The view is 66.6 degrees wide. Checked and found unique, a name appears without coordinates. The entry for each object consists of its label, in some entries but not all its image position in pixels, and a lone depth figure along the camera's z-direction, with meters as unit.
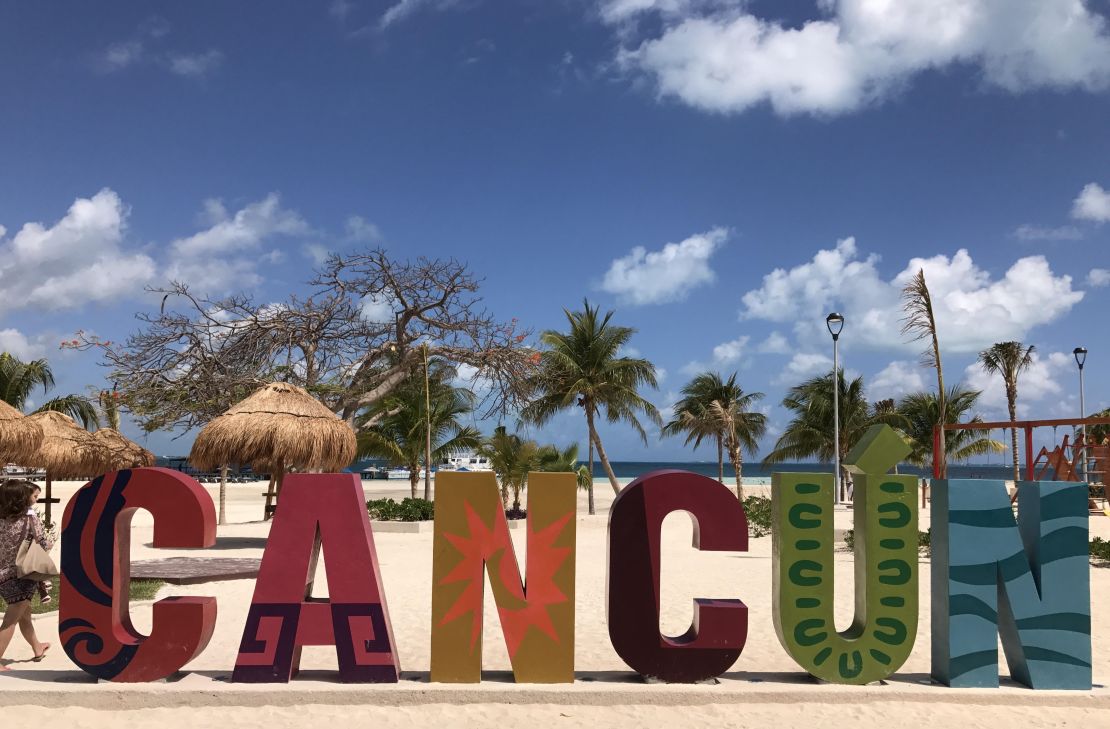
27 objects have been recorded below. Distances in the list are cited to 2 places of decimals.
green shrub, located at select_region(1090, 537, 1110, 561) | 14.79
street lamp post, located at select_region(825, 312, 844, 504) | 26.16
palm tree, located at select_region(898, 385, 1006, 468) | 39.57
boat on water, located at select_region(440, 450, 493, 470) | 79.39
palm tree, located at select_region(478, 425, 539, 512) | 25.66
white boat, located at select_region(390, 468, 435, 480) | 88.65
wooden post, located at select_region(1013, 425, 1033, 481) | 15.35
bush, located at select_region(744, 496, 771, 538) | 20.31
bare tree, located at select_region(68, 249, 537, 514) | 22.88
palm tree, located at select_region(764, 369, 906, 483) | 40.78
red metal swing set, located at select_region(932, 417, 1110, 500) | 15.51
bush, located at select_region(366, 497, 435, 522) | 21.23
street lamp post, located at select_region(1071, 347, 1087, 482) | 36.06
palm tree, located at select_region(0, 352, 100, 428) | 39.25
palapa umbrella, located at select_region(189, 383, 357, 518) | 17.25
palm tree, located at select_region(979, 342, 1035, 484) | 37.12
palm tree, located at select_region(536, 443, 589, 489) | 27.46
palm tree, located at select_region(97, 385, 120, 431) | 22.80
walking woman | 6.72
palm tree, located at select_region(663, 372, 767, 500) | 36.34
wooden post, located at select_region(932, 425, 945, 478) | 17.39
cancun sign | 6.45
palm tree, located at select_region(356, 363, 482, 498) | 27.56
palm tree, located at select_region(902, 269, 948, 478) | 23.59
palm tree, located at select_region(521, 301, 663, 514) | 31.12
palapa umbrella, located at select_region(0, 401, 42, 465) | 18.34
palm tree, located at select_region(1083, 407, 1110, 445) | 33.84
